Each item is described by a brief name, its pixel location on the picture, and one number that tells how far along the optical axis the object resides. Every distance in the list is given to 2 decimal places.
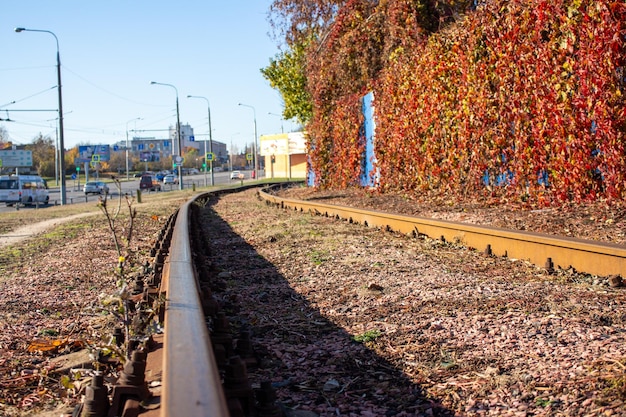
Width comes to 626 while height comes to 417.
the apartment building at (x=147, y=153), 125.29
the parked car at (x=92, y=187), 63.59
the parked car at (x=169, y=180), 90.76
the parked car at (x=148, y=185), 65.06
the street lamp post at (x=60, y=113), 36.97
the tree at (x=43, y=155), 126.75
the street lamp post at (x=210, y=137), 63.59
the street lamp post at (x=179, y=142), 53.05
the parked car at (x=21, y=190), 46.62
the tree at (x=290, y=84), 37.31
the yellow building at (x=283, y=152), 82.44
